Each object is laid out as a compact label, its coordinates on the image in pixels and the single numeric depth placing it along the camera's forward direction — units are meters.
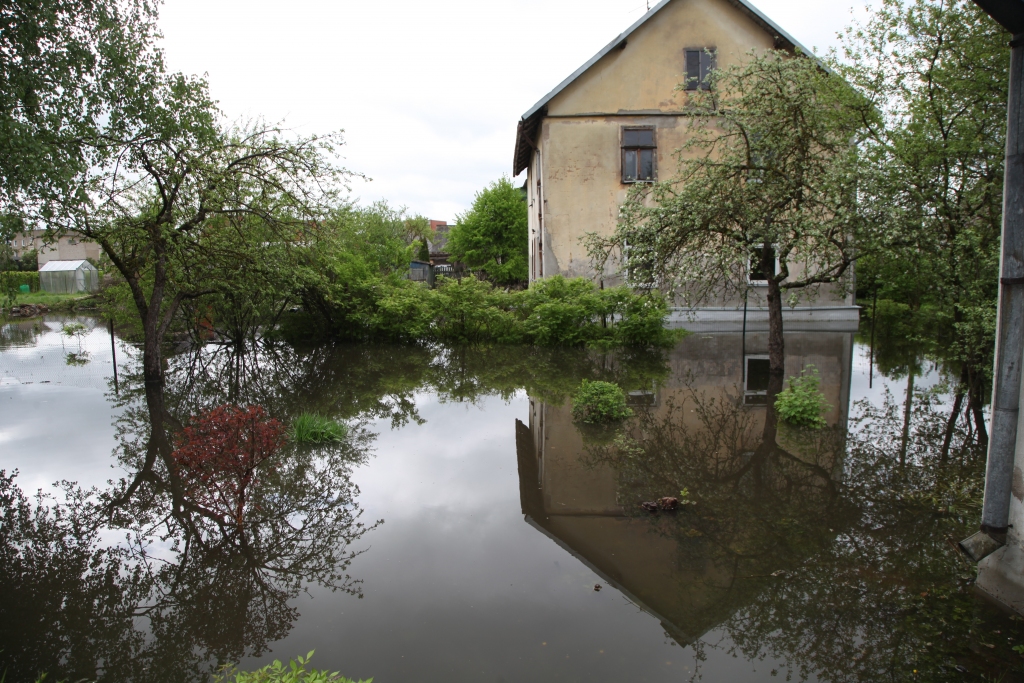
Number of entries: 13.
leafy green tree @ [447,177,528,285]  39.44
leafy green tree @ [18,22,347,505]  10.65
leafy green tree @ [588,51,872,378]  10.20
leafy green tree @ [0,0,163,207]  6.39
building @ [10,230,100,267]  56.03
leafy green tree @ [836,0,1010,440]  7.64
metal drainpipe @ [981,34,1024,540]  4.50
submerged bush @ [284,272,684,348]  17.56
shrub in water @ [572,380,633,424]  9.59
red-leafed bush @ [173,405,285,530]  5.53
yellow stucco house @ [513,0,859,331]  20.84
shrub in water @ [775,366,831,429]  9.06
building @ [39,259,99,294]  49.00
